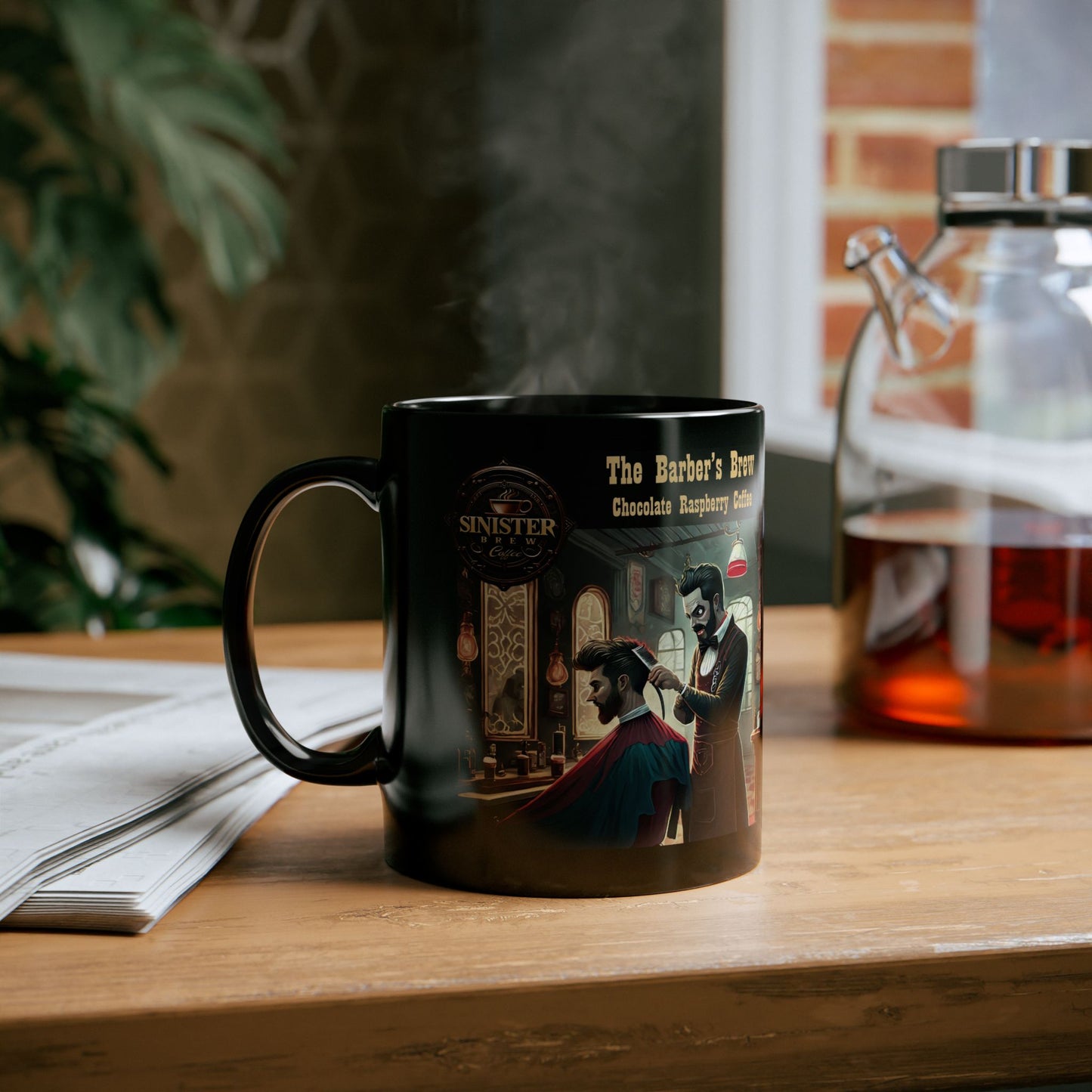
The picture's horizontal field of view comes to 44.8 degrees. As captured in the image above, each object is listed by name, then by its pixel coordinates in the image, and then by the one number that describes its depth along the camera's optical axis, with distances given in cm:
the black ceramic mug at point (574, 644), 41
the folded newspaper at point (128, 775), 40
